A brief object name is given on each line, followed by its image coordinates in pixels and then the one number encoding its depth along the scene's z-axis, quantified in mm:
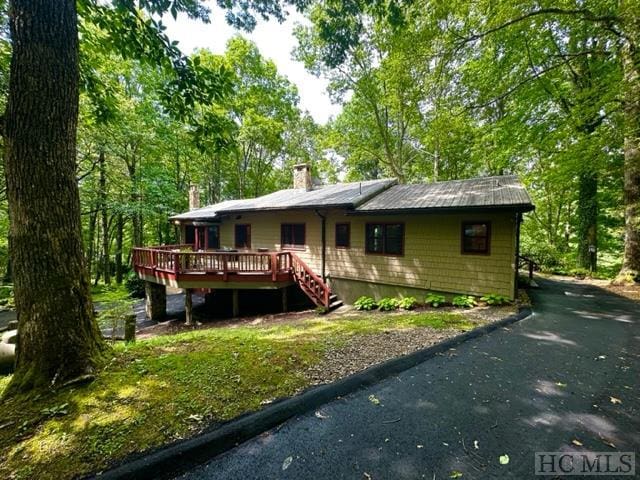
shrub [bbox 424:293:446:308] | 8352
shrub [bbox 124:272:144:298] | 14656
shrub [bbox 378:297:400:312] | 8695
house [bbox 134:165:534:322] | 7879
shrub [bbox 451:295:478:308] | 7645
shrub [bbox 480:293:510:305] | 7539
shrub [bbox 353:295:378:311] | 9124
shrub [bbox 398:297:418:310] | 8453
